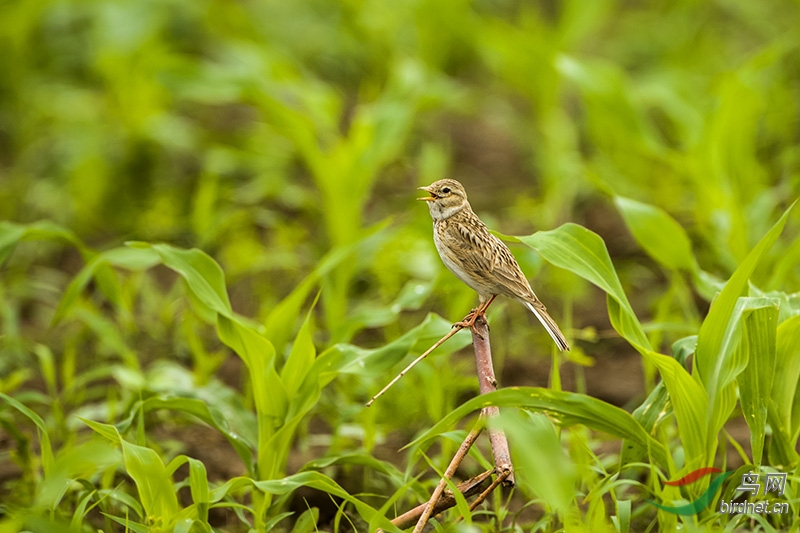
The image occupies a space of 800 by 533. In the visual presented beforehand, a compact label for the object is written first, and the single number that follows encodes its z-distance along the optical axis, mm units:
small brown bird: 6051
